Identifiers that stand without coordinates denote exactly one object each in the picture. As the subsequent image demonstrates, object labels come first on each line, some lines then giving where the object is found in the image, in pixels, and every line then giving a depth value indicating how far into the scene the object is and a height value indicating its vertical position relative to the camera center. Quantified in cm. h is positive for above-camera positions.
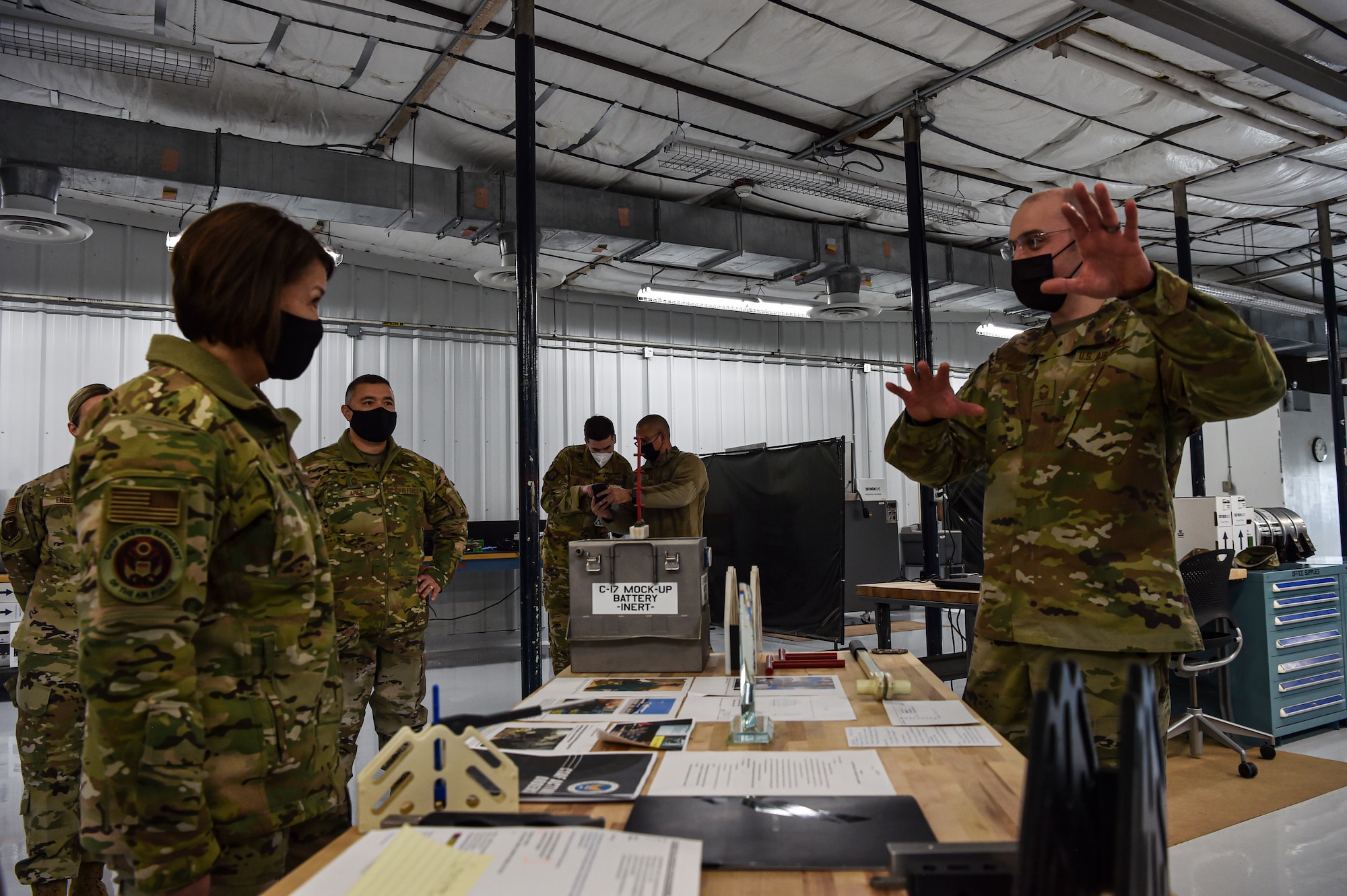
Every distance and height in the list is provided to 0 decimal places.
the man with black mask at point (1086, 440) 130 +8
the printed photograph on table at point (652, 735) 131 -40
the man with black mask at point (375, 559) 279 -22
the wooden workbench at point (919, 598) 386 -54
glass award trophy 133 -35
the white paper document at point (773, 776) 108 -39
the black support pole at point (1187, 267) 704 +183
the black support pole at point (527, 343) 390 +70
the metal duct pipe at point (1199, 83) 477 +243
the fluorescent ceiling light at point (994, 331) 911 +168
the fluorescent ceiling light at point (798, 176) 513 +205
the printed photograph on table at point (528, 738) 131 -39
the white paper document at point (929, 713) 144 -41
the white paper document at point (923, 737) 130 -40
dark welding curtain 499 -27
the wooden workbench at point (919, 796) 82 -39
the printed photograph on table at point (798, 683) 179 -43
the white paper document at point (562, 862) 77 -36
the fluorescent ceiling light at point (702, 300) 734 +166
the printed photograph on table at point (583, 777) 106 -39
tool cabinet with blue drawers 416 -91
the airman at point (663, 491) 396 -1
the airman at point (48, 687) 236 -54
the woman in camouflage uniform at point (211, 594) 98 -12
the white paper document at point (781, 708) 151 -41
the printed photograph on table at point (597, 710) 154 -41
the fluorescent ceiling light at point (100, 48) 359 +200
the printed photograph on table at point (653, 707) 155 -41
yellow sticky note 76 -35
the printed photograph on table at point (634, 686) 178 -42
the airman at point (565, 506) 442 -8
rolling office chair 382 -60
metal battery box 200 -29
